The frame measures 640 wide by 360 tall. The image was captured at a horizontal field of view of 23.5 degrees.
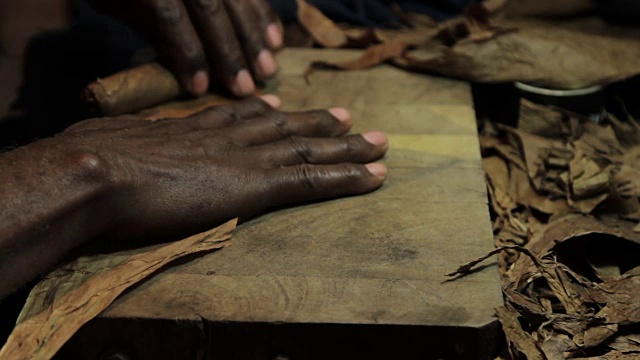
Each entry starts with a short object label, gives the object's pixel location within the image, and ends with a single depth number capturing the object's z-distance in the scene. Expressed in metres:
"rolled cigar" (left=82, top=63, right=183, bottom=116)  0.91
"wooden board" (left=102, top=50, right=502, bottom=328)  0.74
